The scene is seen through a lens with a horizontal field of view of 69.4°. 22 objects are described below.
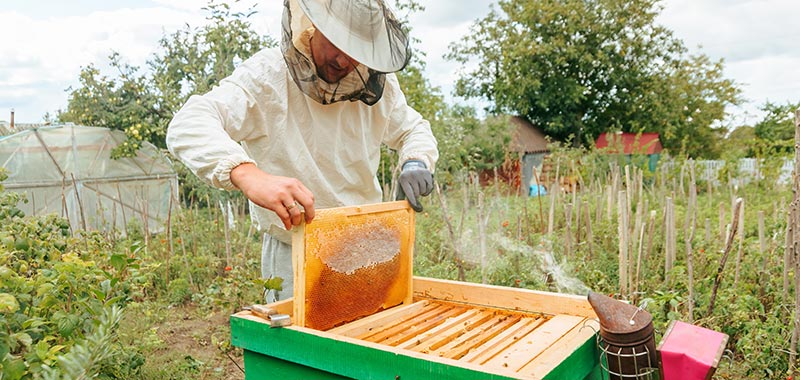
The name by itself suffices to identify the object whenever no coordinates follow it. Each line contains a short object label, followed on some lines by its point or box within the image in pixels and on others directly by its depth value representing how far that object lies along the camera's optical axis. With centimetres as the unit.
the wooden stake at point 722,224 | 461
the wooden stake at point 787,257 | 266
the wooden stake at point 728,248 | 283
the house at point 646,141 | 2041
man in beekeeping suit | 160
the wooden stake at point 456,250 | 431
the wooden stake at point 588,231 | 453
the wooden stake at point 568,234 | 447
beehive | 125
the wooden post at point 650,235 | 408
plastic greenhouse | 789
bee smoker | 138
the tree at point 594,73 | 2284
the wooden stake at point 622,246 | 363
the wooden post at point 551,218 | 504
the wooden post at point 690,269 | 318
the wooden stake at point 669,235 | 392
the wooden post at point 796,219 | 244
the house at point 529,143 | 2233
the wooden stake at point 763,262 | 359
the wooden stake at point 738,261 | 359
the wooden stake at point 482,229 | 427
